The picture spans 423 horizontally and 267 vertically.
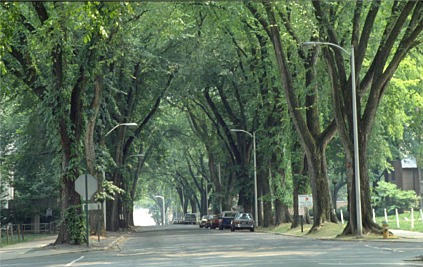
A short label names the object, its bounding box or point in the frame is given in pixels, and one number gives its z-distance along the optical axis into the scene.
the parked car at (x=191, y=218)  113.26
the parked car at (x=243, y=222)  59.39
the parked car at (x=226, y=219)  69.90
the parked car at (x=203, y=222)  83.72
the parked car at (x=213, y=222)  75.81
